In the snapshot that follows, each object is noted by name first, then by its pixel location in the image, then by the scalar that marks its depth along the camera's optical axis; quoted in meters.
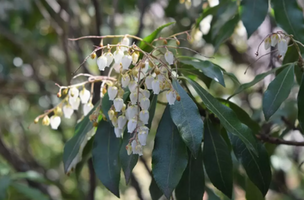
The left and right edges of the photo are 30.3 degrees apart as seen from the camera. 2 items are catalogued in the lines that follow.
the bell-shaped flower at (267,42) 0.37
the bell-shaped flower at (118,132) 0.37
